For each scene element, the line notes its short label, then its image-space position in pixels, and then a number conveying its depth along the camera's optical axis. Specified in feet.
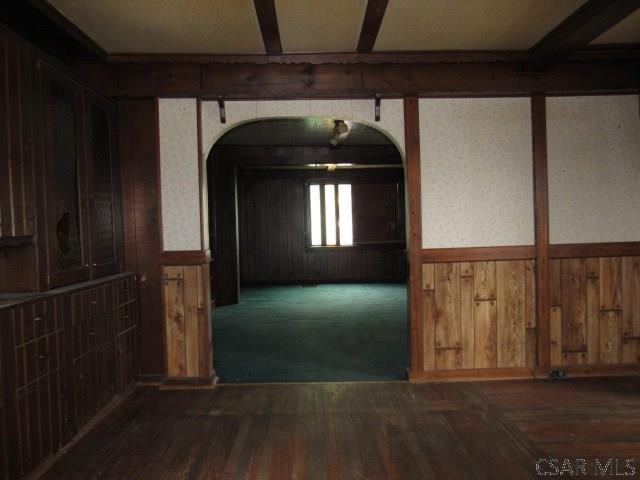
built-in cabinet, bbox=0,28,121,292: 8.07
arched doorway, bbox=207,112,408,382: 15.92
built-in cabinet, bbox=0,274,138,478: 7.49
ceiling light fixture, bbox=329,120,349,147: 20.04
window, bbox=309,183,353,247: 36.19
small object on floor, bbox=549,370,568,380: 12.93
